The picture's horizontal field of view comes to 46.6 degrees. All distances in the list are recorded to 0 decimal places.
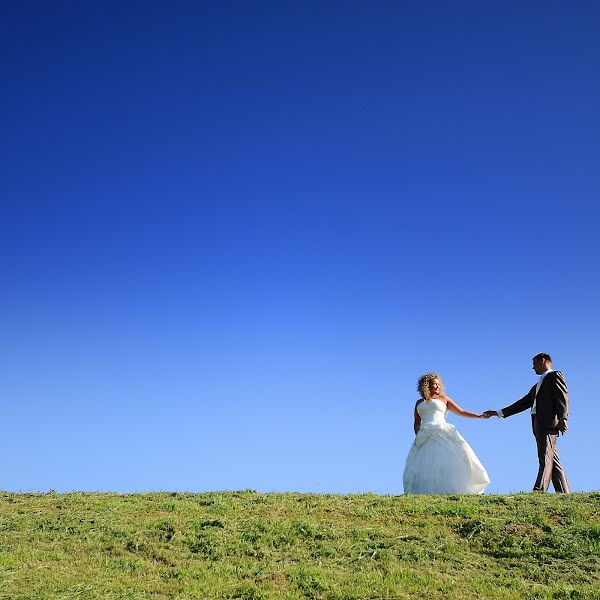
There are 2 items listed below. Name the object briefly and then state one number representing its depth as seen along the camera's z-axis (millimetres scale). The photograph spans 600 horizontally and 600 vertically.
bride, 18141
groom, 18375
